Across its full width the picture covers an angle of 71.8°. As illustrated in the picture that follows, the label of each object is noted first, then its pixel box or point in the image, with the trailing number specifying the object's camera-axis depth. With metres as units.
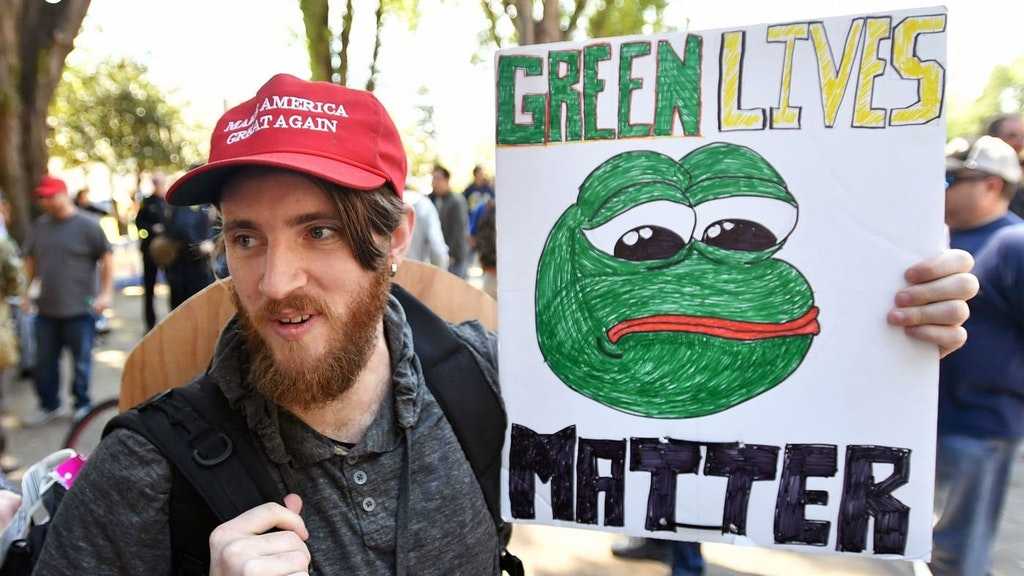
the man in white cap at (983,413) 2.41
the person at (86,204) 9.00
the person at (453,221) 8.30
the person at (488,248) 3.95
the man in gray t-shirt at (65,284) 5.15
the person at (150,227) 7.39
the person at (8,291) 4.25
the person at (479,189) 10.48
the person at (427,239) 5.89
